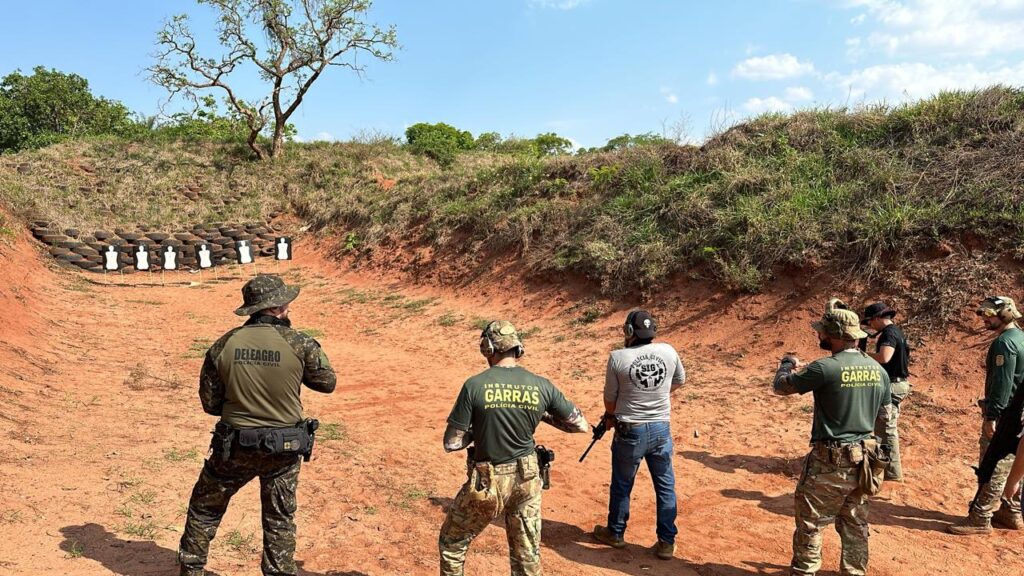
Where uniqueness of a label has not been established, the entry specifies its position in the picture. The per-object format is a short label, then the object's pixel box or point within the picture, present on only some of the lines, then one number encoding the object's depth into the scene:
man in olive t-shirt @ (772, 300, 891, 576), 4.10
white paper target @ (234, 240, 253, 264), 21.59
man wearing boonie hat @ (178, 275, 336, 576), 3.88
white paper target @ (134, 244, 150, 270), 20.15
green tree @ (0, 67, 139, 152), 36.50
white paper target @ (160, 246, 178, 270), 20.83
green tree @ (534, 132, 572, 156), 23.60
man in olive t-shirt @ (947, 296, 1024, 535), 5.16
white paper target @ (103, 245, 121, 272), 19.58
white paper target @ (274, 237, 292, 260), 21.83
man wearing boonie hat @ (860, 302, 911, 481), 5.56
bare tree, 26.75
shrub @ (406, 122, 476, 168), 29.77
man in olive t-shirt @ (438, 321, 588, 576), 3.62
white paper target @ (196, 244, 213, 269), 20.73
